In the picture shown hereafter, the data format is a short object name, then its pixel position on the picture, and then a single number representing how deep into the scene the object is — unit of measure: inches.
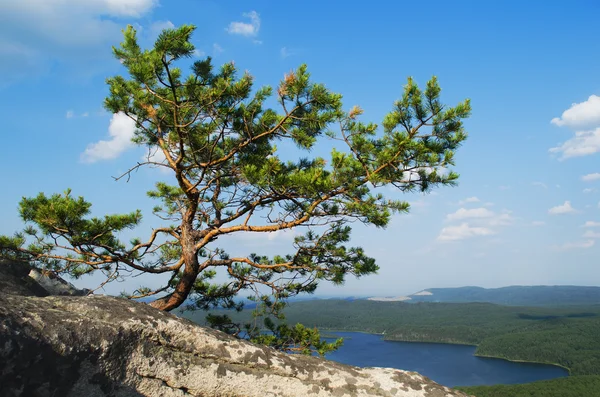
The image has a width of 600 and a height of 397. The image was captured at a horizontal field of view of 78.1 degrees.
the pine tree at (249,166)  211.2
